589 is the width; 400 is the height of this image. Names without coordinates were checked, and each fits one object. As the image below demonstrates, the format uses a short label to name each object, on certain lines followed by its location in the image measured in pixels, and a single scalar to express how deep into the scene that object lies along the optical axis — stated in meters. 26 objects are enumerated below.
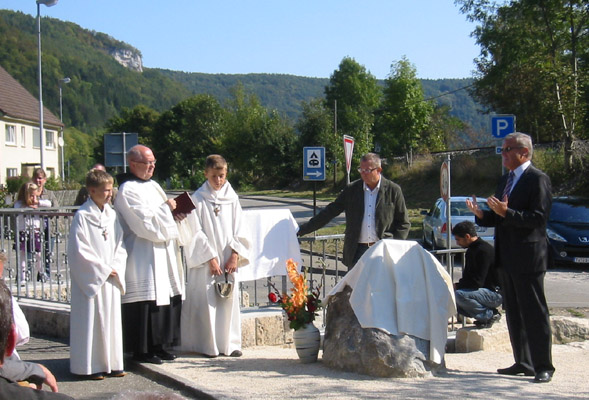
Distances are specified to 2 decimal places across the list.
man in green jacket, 7.57
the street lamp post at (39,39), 26.80
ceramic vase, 7.10
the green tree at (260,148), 64.31
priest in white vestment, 6.84
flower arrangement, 7.21
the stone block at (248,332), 8.13
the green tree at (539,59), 26.53
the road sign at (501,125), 15.76
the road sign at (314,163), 18.62
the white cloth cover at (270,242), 8.17
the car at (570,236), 16.58
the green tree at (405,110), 56.03
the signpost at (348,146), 18.06
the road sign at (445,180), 10.05
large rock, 6.42
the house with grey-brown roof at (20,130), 50.84
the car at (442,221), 17.80
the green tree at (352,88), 93.69
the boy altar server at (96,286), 6.36
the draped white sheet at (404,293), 6.58
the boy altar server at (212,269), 7.32
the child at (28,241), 8.87
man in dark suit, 6.36
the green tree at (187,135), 91.06
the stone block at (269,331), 8.33
